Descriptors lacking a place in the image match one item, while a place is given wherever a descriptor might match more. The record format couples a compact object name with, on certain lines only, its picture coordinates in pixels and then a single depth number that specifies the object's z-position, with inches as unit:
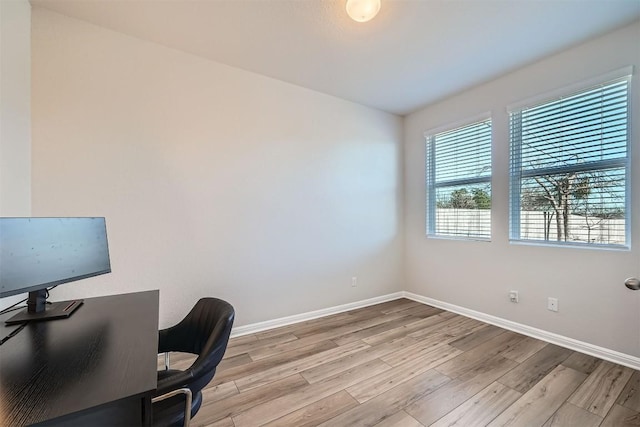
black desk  26.7
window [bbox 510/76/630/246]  86.6
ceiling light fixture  67.8
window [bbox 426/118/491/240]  122.8
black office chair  40.9
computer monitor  44.2
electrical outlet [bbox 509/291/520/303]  109.7
